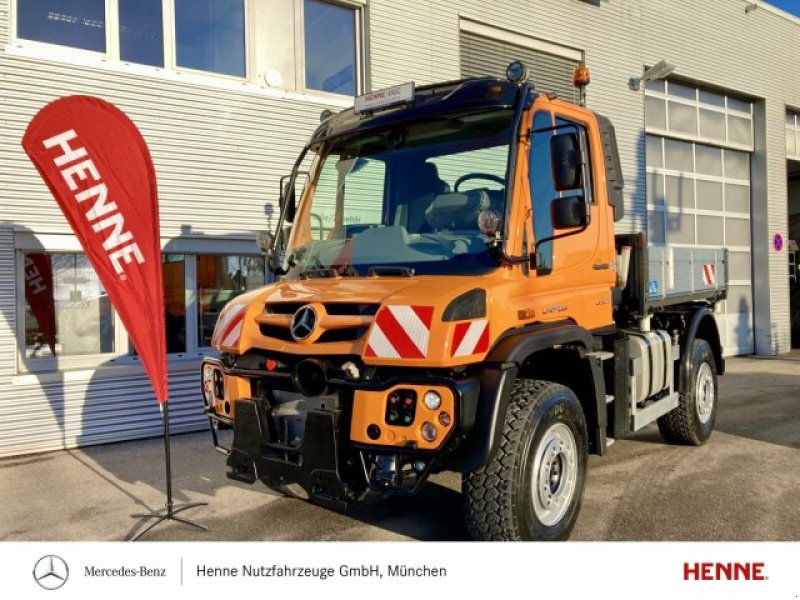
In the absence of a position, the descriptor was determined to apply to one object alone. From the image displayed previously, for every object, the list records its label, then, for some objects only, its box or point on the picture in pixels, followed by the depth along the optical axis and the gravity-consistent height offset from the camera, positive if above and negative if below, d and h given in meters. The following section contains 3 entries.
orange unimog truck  3.20 -0.10
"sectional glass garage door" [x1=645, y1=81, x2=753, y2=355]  12.75 +2.29
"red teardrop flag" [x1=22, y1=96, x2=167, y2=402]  4.28 +0.71
